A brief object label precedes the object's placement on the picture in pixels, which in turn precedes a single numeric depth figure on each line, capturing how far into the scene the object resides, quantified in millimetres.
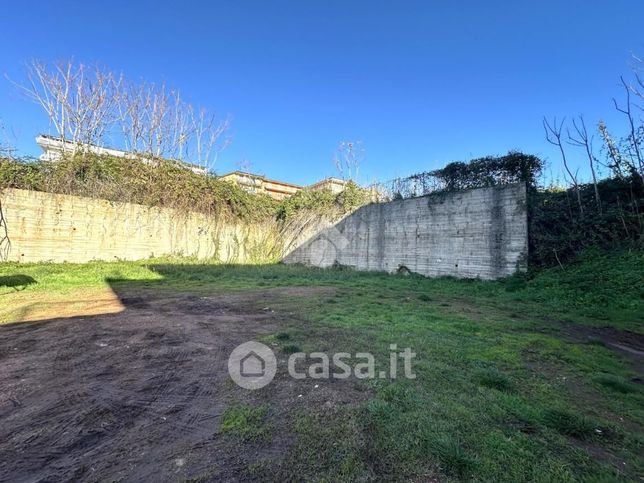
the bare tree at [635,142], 6895
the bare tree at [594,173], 7238
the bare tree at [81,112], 11812
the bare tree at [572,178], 7462
